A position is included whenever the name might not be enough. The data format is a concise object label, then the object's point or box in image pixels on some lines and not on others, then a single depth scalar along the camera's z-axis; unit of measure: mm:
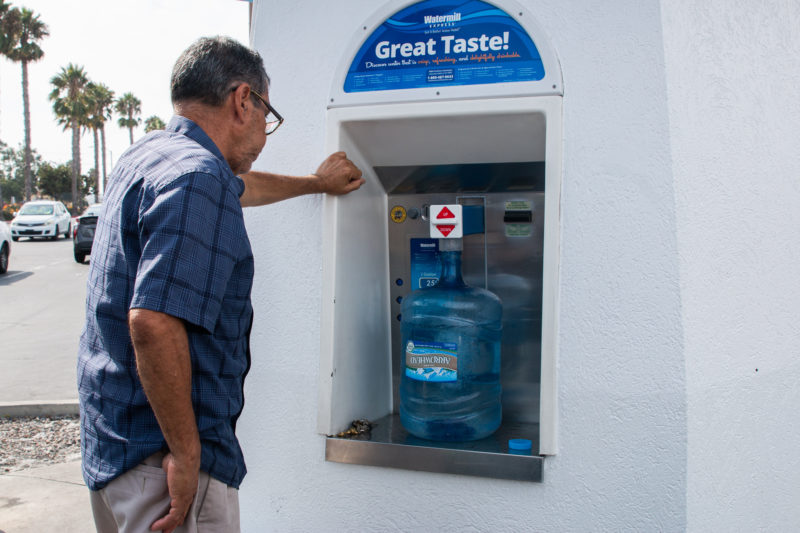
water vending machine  2133
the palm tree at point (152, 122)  49094
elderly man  1409
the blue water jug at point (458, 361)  2414
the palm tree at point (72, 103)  37844
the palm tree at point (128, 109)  48000
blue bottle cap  2195
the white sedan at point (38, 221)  21391
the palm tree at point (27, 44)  30062
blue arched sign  2139
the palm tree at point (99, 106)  40250
